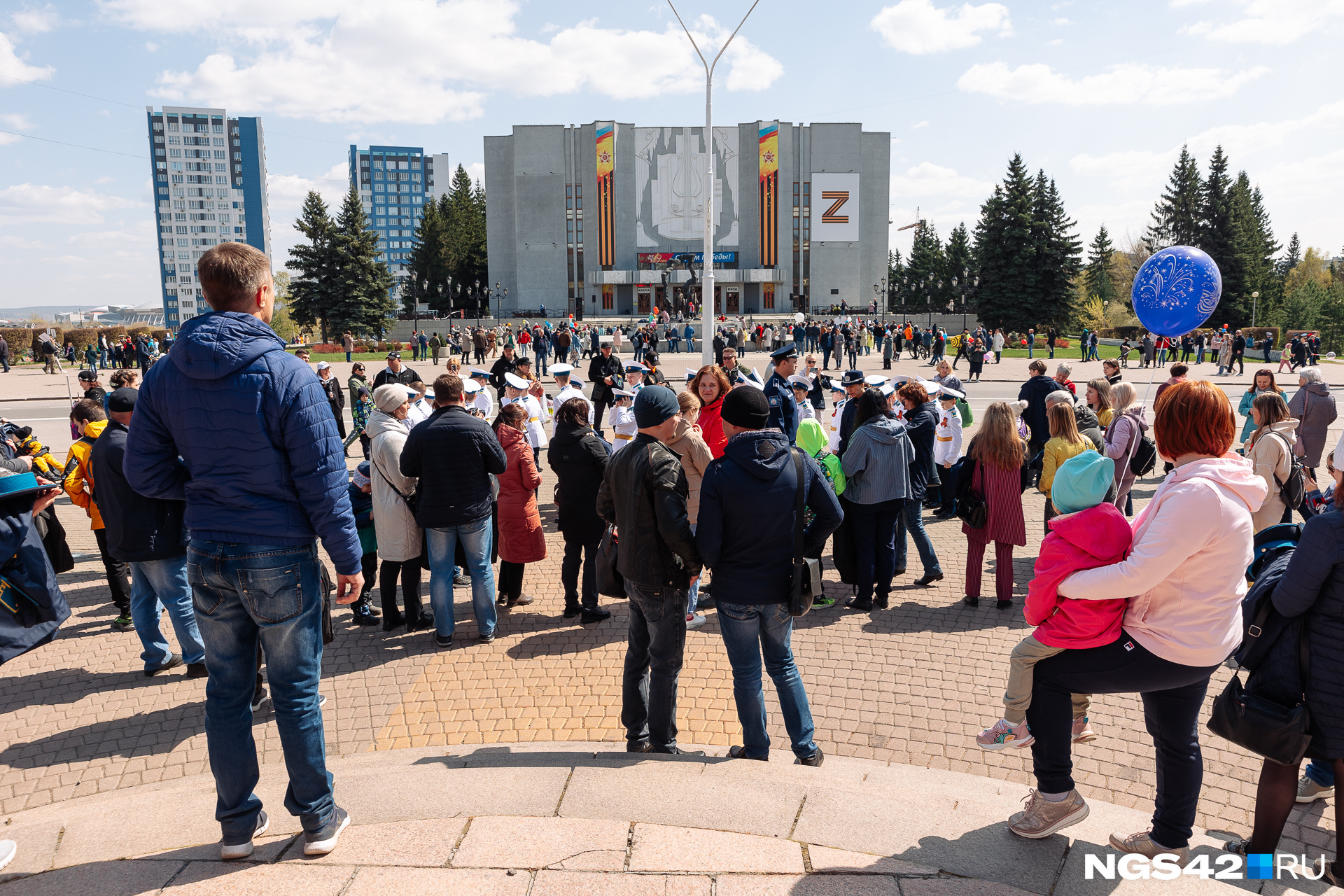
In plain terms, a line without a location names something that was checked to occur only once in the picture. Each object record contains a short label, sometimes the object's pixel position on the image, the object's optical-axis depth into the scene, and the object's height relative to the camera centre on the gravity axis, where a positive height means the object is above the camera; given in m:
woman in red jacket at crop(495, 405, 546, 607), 6.54 -1.09
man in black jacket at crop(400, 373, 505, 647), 5.68 -0.86
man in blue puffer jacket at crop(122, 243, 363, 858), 2.83 -0.47
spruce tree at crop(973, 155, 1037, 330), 52.69 +6.14
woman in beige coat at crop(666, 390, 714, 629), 5.44 -0.61
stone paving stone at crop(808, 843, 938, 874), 2.96 -1.83
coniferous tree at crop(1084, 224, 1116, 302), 83.00 +8.48
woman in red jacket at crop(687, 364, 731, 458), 7.59 -0.38
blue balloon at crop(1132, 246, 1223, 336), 8.22 +0.62
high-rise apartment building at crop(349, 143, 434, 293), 192.62 +40.73
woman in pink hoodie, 2.75 -0.91
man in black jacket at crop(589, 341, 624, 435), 14.84 -0.35
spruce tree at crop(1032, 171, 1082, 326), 52.66 +5.97
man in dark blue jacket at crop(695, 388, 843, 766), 3.79 -0.82
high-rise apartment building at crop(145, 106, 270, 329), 150.50 +33.24
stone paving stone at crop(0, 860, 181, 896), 2.85 -1.79
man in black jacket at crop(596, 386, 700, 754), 3.94 -0.96
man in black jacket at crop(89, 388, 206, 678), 5.01 -1.08
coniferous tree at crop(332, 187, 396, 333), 52.03 +5.35
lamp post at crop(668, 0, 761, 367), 24.19 +3.09
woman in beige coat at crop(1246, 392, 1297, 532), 6.60 -0.77
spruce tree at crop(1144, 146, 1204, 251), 60.16 +10.95
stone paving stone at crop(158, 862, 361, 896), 2.82 -1.78
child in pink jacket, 2.92 -0.72
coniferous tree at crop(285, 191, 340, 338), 51.56 +6.12
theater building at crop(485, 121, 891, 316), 68.88 +12.23
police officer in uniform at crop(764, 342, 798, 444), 8.51 -0.40
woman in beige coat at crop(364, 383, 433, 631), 5.98 -0.89
